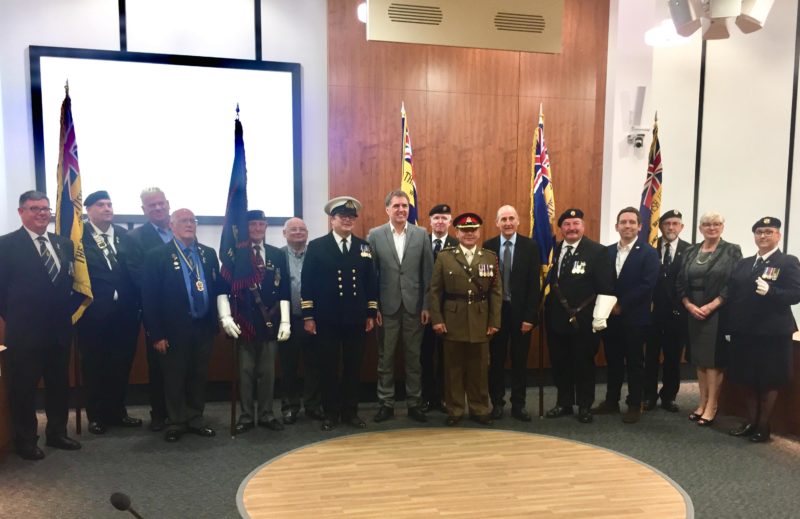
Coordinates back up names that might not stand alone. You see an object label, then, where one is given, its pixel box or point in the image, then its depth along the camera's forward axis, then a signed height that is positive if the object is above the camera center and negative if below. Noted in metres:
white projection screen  5.12 +0.66
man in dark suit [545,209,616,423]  4.27 -0.83
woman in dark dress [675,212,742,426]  4.27 -0.77
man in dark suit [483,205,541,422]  4.33 -0.83
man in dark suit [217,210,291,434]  3.96 -0.88
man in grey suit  4.30 -0.74
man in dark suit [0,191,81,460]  3.55 -0.78
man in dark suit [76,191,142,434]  4.02 -0.89
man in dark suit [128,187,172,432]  4.15 -0.33
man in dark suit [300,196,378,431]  4.07 -0.77
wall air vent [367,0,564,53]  4.61 +1.47
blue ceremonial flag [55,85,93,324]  3.86 -0.08
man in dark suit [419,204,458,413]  4.60 -1.28
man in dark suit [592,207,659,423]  4.37 -0.80
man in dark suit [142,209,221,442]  3.82 -0.83
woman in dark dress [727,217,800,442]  3.91 -0.87
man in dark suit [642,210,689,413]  4.63 -1.04
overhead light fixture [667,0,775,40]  3.81 +1.28
